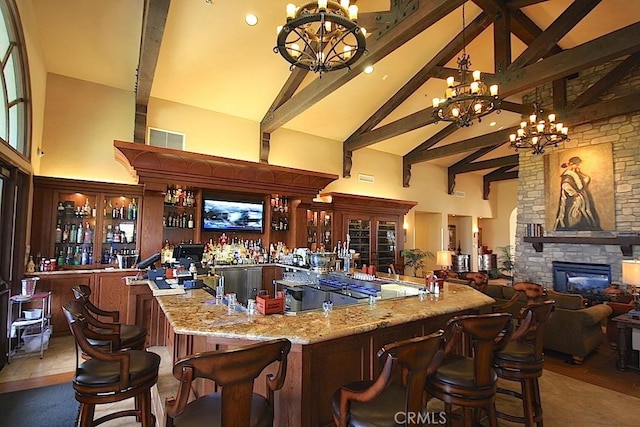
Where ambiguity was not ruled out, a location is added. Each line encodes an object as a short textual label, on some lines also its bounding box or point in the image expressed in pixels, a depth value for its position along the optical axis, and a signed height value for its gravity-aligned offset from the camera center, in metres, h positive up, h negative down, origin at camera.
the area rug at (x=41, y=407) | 2.85 -1.65
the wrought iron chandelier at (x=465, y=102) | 4.27 +1.80
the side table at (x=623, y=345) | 4.19 -1.35
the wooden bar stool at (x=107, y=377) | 2.02 -0.92
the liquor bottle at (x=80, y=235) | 5.77 -0.10
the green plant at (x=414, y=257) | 9.69 -0.65
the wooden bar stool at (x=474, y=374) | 1.96 -0.88
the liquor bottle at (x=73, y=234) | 5.73 -0.09
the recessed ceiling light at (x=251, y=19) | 5.26 +3.40
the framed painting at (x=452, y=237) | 13.21 -0.06
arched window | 4.01 +1.91
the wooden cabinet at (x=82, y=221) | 5.44 +0.14
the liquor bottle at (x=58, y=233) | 5.62 -0.07
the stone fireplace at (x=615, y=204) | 6.57 +0.73
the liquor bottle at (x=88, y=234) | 5.83 -0.08
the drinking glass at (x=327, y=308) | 2.45 -0.55
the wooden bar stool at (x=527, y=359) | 2.44 -0.91
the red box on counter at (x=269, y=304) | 2.33 -0.51
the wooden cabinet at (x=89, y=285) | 5.20 -0.96
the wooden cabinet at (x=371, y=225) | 8.61 +0.24
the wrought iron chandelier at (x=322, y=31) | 2.61 +1.72
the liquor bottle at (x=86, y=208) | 5.83 +0.37
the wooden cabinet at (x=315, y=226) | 7.68 +0.16
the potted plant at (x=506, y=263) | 10.92 -0.91
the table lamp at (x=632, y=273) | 4.45 -0.47
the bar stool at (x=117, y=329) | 2.51 -0.87
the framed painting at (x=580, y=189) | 6.87 +1.05
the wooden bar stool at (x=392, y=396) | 1.51 -0.79
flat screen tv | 6.70 +0.34
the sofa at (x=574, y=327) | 4.32 -1.19
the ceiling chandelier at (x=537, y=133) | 5.74 +1.85
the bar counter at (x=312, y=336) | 2.00 -0.68
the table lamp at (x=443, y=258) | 8.29 -0.57
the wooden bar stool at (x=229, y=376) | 1.29 -0.58
